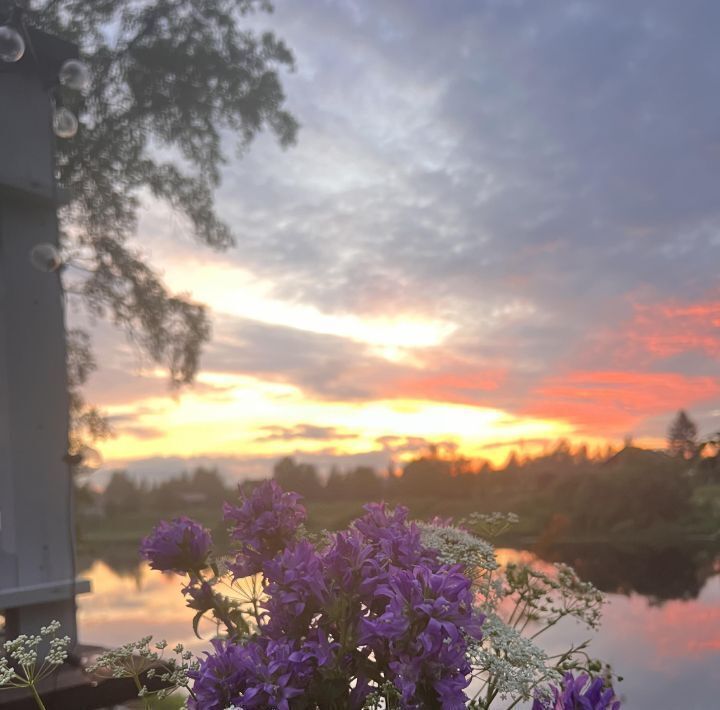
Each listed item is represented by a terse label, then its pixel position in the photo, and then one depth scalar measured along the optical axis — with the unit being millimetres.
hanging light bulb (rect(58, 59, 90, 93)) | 1756
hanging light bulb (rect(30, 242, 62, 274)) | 1690
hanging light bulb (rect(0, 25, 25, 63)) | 1568
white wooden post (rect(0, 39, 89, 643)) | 1594
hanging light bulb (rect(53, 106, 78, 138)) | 1792
